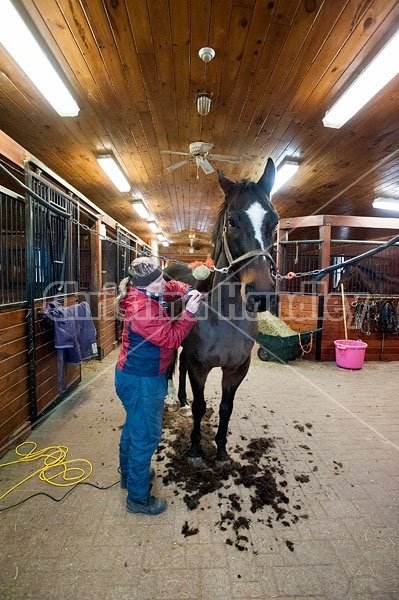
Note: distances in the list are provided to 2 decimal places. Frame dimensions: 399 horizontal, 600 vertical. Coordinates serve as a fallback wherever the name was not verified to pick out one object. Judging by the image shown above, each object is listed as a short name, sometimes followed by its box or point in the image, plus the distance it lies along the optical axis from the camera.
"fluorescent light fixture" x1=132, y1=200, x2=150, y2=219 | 6.42
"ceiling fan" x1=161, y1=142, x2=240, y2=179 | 3.47
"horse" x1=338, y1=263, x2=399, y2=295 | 5.03
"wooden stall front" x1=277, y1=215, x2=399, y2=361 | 4.64
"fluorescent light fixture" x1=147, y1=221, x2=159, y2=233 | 8.77
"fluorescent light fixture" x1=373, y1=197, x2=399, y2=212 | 5.99
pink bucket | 4.21
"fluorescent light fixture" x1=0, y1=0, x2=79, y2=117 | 1.86
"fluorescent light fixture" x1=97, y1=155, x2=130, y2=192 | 4.09
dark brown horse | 1.49
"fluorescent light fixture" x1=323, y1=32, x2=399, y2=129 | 2.11
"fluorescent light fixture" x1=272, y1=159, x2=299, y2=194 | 4.16
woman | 1.41
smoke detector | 2.17
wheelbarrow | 4.39
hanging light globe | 2.71
